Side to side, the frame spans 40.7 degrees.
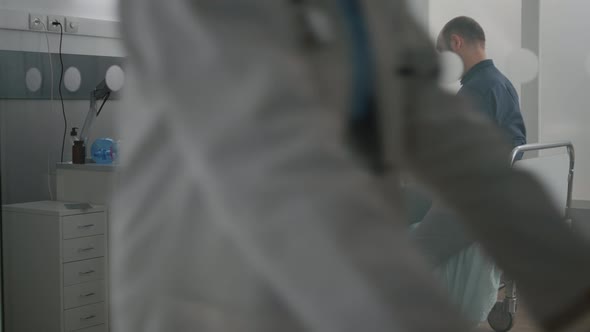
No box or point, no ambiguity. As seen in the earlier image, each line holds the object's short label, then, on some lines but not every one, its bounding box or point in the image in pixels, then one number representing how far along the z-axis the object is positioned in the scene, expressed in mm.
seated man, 2951
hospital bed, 3406
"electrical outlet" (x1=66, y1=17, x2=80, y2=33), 4043
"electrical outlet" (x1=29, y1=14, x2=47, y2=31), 3816
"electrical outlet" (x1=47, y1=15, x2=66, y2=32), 3930
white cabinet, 3623
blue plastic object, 4039
